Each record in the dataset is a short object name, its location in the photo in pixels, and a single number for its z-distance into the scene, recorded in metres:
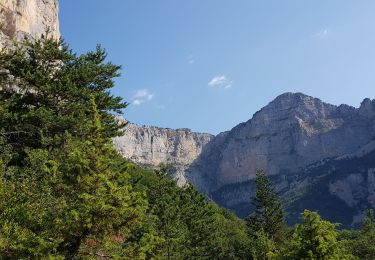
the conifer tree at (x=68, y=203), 12.80
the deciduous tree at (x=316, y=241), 17.58
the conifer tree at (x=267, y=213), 55.03
